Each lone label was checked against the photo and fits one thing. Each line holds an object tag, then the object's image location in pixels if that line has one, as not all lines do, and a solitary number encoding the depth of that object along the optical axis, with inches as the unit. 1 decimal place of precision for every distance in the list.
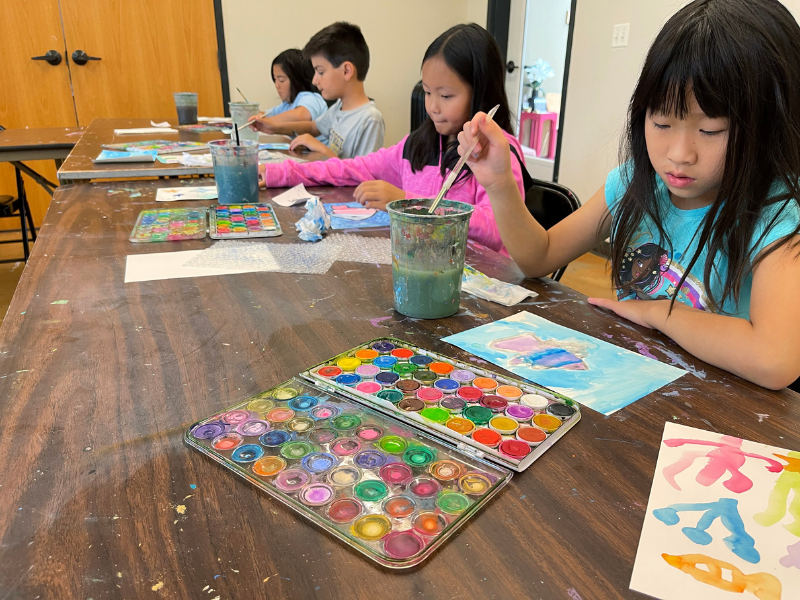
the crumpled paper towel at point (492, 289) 32.3
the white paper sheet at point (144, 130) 95.5
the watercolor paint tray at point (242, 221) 43.7
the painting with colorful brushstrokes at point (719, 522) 14.0
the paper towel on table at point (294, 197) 54.3
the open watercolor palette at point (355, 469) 15.3
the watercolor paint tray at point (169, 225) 42.7
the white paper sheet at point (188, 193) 55.1
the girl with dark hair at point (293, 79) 120.4
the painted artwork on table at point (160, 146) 75.9
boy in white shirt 89.2
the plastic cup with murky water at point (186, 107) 108.7
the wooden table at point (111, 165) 61.1
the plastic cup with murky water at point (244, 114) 87.0
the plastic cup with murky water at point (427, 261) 28.0
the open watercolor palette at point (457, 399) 19.0
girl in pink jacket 50.0
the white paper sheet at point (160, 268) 34.8
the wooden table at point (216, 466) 14.0
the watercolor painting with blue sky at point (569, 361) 22.9
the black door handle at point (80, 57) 135.8
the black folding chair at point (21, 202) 98.7
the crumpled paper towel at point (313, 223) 42.9
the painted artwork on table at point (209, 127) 100.7
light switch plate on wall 106.0
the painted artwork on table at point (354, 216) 47.1
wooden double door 133.6
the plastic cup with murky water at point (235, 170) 50.3
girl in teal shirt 26.3
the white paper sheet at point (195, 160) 67.9
